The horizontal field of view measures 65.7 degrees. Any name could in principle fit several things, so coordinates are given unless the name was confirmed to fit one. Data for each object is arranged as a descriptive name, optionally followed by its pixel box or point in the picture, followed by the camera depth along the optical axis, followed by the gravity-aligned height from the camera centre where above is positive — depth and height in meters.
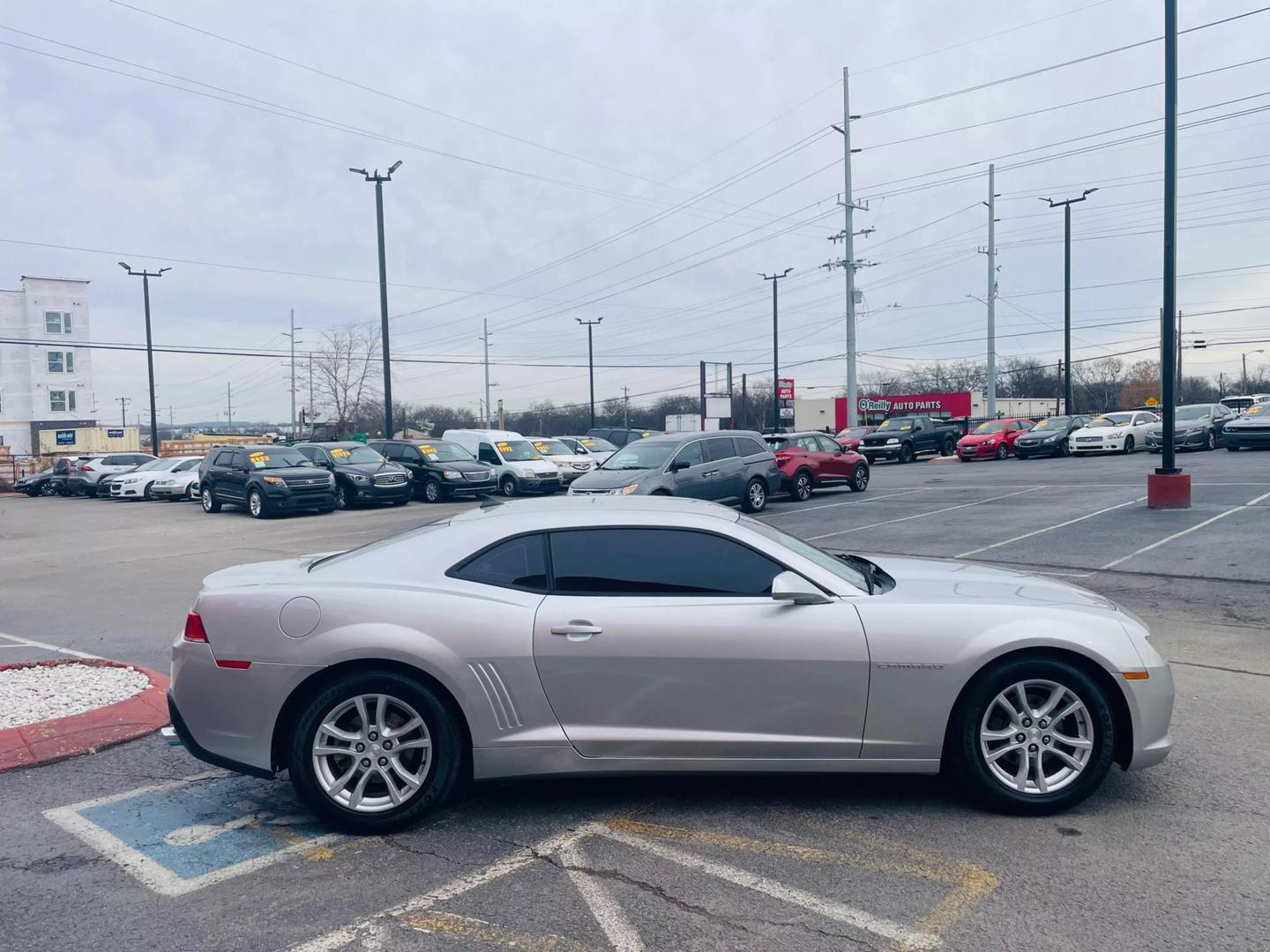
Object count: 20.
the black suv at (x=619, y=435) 39.36 -0.06
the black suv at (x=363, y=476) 25.34 -0.98
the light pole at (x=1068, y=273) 44.12 +6.88
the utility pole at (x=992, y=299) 48.75 +6.49
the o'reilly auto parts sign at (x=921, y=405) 58.72 +1.44
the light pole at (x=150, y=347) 44.81 +4.44
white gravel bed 6.12 -1.65
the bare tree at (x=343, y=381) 72.19 +4.37
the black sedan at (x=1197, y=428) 33.44 -0.19
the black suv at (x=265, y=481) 23.48 -1.00
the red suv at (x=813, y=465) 21.91 -0.79
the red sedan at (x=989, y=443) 35.97 -0.60
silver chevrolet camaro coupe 4.32 -1.14
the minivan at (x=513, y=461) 26.81 -0.72
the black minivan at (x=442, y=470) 26.16 -0.88
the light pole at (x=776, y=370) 52.16 +3.41
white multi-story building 65.50 +5.59
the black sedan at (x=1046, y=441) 34.72 -0.53
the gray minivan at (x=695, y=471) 17.33 -0.70
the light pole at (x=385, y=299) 34.44 +5.00
